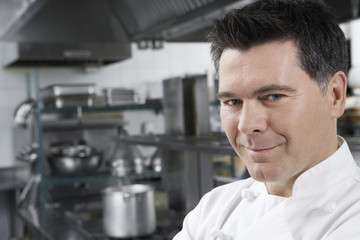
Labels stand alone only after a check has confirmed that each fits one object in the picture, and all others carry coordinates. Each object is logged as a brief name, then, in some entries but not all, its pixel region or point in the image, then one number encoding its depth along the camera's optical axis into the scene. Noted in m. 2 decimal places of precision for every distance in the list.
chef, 0.99
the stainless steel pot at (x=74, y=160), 3.72
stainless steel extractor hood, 4.64
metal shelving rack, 3.28
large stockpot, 2.15
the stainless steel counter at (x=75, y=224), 2.33
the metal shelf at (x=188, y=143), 1.86
